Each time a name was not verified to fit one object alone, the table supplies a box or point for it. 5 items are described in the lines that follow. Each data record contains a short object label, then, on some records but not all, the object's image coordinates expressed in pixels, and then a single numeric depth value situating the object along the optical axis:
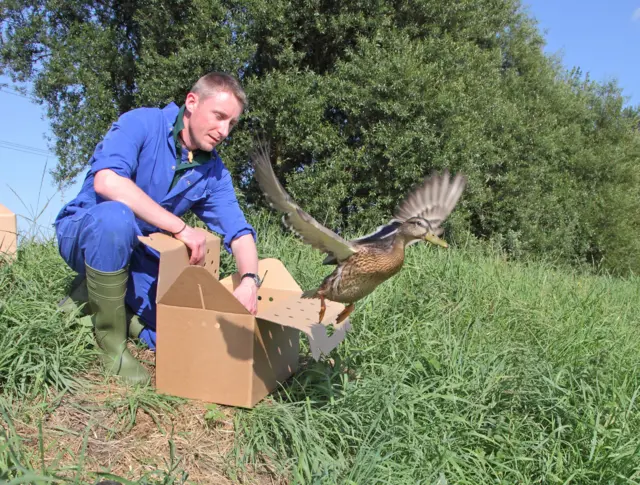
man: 2.44
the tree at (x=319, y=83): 6.46
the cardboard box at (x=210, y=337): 2.36
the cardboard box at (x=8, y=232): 3.34
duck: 2.08
